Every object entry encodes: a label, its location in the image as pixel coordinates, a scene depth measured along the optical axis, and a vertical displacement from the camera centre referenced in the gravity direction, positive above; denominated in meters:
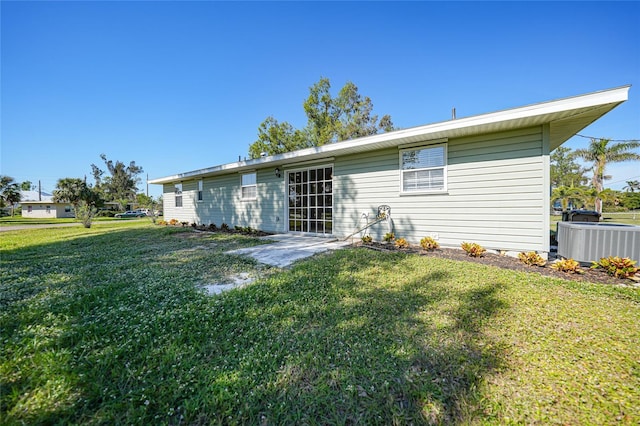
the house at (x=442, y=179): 4.45 +0.62
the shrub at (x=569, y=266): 3.76 -1.00
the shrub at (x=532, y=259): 4.12 -0.96
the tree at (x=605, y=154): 19.25 +3.92
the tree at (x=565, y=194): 18.28 +0.66
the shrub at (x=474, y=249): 4.69 -0.89
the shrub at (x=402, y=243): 5.46 -0.87
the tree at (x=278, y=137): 18.41 +5.25
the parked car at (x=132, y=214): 32.15 -0.85
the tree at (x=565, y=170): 33.16 +4.62
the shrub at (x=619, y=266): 3.53 -0.96
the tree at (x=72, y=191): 26.39 +1.90
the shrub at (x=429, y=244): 5.23 -0.85
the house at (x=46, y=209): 32.66 -0.03
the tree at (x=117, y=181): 42.56 +4.78
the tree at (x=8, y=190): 27.06 +2.15
